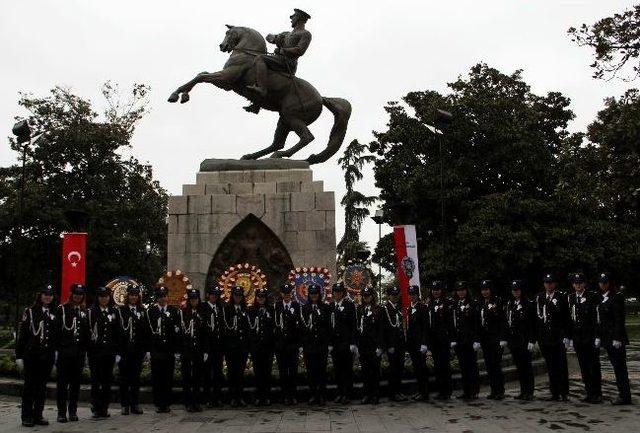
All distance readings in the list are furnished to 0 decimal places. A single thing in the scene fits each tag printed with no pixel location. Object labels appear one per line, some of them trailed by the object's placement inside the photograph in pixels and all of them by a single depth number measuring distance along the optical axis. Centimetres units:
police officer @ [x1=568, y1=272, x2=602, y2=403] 923
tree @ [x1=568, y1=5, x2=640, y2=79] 1230
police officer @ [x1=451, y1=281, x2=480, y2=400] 1004
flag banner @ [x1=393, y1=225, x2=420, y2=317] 1473
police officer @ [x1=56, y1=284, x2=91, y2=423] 845
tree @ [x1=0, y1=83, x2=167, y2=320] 2852
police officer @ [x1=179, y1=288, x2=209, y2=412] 922
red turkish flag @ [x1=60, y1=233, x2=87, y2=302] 1454
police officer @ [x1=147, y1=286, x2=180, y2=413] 909
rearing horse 1367
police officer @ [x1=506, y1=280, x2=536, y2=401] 988
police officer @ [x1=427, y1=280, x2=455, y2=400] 1007
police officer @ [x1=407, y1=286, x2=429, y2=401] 994
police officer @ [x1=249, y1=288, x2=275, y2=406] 963
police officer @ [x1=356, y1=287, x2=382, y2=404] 975
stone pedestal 1298
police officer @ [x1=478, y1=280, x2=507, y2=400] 996
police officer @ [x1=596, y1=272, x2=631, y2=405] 897
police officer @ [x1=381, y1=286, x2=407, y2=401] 995
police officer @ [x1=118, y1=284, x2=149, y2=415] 901
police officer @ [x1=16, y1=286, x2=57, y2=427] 820
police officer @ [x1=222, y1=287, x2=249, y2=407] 962
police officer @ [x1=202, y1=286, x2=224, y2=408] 957
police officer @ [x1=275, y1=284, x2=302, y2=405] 971
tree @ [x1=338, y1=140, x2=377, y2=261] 4019
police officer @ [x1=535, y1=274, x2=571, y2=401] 962
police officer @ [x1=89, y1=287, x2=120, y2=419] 872
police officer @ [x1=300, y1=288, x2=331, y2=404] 969
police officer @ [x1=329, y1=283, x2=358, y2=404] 973
